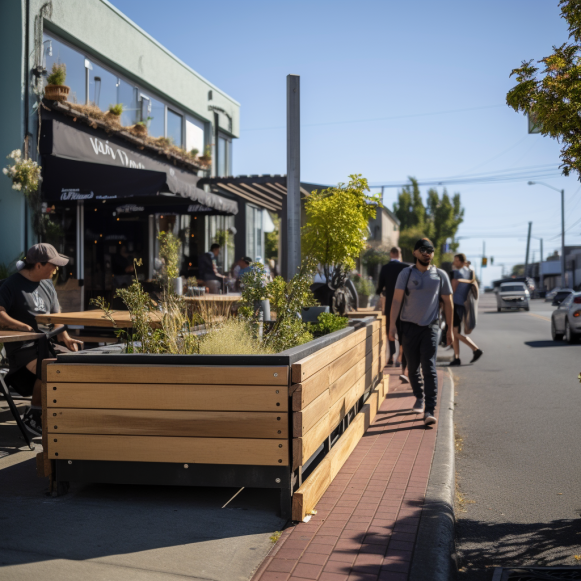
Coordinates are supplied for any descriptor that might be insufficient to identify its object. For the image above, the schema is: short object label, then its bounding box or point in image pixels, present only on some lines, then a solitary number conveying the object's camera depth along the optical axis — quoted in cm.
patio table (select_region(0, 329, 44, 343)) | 536
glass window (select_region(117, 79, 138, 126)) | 1683
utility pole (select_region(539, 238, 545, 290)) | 8981
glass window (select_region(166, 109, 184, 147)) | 1983
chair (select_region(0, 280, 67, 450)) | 577
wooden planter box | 421
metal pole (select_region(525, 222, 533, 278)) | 9531
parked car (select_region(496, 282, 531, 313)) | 3838
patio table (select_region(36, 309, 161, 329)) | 689
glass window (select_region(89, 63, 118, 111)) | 1555
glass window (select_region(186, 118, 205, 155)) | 2095
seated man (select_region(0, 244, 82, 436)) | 615
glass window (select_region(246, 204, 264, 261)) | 2440
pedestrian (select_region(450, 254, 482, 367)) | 1251
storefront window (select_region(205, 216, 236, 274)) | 2123
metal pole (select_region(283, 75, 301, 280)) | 762
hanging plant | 1248
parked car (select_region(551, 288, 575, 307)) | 4446
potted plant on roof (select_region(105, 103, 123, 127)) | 1559
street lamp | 6084
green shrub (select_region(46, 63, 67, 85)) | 1330
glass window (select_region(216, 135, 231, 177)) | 2328
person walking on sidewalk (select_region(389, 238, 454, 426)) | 727
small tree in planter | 852
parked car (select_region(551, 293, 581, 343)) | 1689
